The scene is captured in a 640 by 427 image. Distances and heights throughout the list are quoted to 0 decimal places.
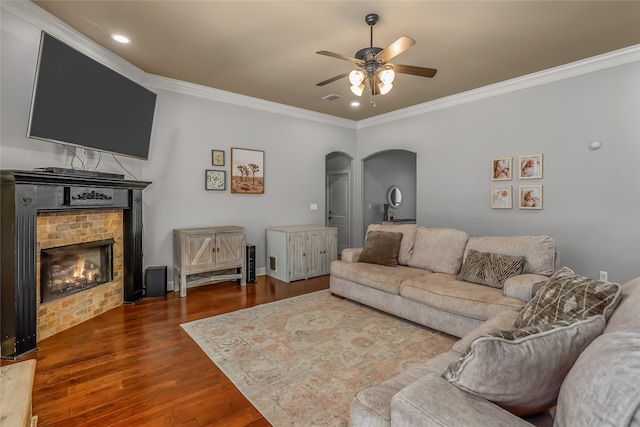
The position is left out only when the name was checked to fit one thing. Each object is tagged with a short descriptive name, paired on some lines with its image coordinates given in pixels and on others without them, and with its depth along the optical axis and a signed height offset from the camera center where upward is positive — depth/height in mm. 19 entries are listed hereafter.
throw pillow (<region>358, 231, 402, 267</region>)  4039 -478
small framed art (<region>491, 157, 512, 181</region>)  4512 +661
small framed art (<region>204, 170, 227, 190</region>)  4836 +497
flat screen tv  2641 +1056
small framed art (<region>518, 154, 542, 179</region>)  4223 +658
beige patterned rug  2076 -1225
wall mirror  7852 +419
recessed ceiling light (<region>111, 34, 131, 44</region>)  3232 +1824
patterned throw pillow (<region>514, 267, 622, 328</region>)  1473 -444
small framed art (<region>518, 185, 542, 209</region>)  4238 +235
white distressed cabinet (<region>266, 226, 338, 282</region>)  5039 -665
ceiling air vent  5031 +1901
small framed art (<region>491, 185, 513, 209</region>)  4520 +243
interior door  7131 +150
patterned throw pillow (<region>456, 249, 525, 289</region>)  3012 -551
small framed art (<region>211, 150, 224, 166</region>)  4883 +852
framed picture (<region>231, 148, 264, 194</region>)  5113 +684
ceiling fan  2834 +1346
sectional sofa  780 -495
